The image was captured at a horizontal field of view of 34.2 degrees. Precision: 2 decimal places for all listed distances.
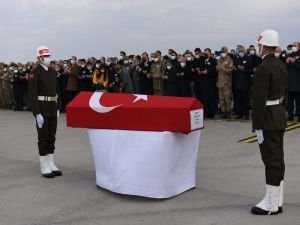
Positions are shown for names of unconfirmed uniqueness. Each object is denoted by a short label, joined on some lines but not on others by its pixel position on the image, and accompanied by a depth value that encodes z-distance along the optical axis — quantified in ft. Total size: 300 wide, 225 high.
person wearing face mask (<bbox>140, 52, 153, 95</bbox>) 53.83
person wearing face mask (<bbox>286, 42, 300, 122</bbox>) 42.09
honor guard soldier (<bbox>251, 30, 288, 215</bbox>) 17.49
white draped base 19.72
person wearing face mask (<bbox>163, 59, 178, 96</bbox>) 49.88
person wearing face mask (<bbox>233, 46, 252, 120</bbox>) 44.91
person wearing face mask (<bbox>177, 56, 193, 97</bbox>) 48.83
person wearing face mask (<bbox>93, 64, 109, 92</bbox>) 55.42
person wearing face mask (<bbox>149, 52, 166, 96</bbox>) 52.13
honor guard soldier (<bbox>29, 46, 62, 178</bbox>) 25.34
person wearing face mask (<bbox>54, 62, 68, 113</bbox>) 61.62
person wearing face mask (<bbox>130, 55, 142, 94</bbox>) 54.75
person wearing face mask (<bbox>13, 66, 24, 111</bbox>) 67.72
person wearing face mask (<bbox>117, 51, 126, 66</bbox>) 57.26
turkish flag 19.45
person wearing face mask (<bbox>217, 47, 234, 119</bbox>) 45.55
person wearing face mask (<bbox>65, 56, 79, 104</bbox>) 59.26
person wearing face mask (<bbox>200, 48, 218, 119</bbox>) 47.24
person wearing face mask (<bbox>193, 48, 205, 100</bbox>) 47.88
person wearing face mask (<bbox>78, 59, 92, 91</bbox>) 58.79
